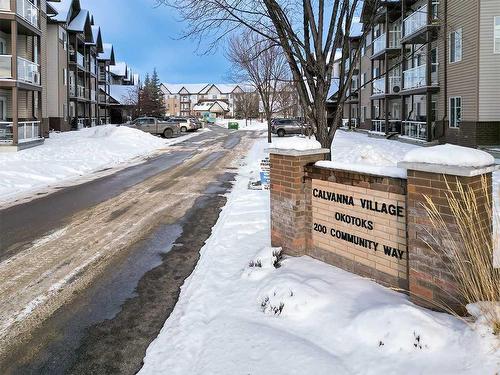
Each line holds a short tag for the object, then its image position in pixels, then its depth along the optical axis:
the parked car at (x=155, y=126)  44.03
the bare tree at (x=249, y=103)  88.69
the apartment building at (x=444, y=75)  20.67
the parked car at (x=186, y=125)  57.72
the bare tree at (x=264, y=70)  28.86
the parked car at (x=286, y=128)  48.33
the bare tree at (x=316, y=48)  7.46
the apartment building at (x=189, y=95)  161.12
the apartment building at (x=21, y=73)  23.47
